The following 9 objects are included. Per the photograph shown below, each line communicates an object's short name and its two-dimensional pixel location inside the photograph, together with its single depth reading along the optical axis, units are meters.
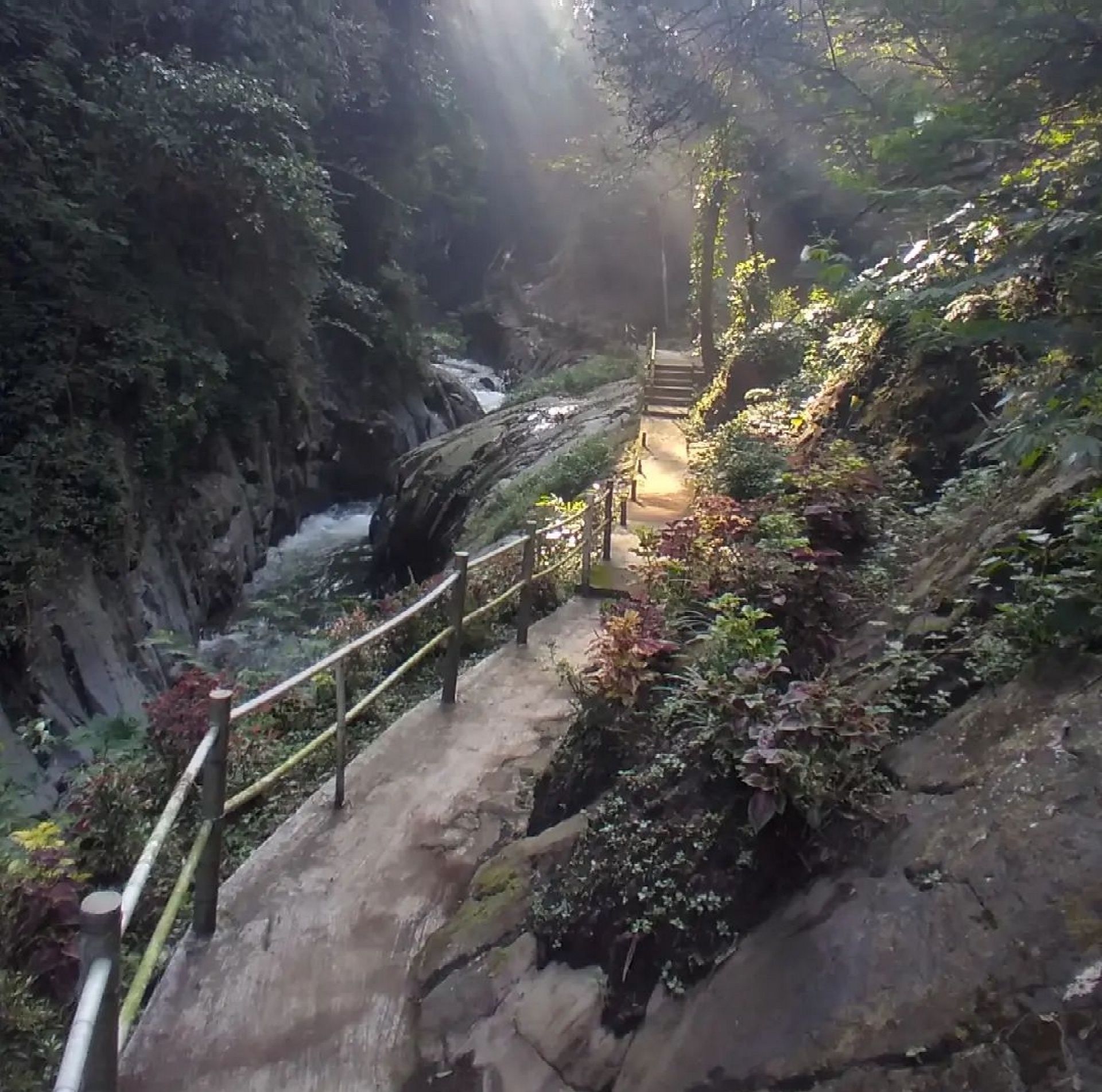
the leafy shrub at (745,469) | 8.20
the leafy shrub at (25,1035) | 2.87
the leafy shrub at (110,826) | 4.29
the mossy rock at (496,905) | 3.57
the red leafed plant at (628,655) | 4.13
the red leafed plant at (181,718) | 5.25
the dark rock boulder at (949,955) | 2.10
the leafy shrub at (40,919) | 3.32
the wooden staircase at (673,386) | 20.12
